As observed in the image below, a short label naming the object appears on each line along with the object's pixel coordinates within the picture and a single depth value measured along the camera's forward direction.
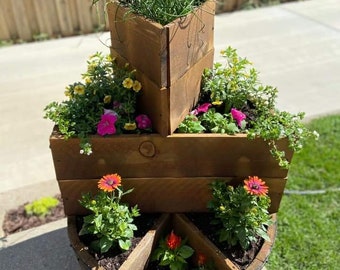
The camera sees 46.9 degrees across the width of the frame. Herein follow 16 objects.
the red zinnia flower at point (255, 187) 1.49
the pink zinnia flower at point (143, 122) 1.57
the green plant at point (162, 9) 1.40
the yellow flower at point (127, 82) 1.55
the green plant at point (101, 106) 1.55
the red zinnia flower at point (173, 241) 1.65
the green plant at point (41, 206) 2.38
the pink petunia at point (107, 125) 1.54
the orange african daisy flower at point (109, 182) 1.48
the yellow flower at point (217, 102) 1.69
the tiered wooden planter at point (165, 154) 1.48
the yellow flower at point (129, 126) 1.54
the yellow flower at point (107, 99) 1.65
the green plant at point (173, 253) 1.64
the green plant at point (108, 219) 1.50
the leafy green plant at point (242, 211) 1.53
